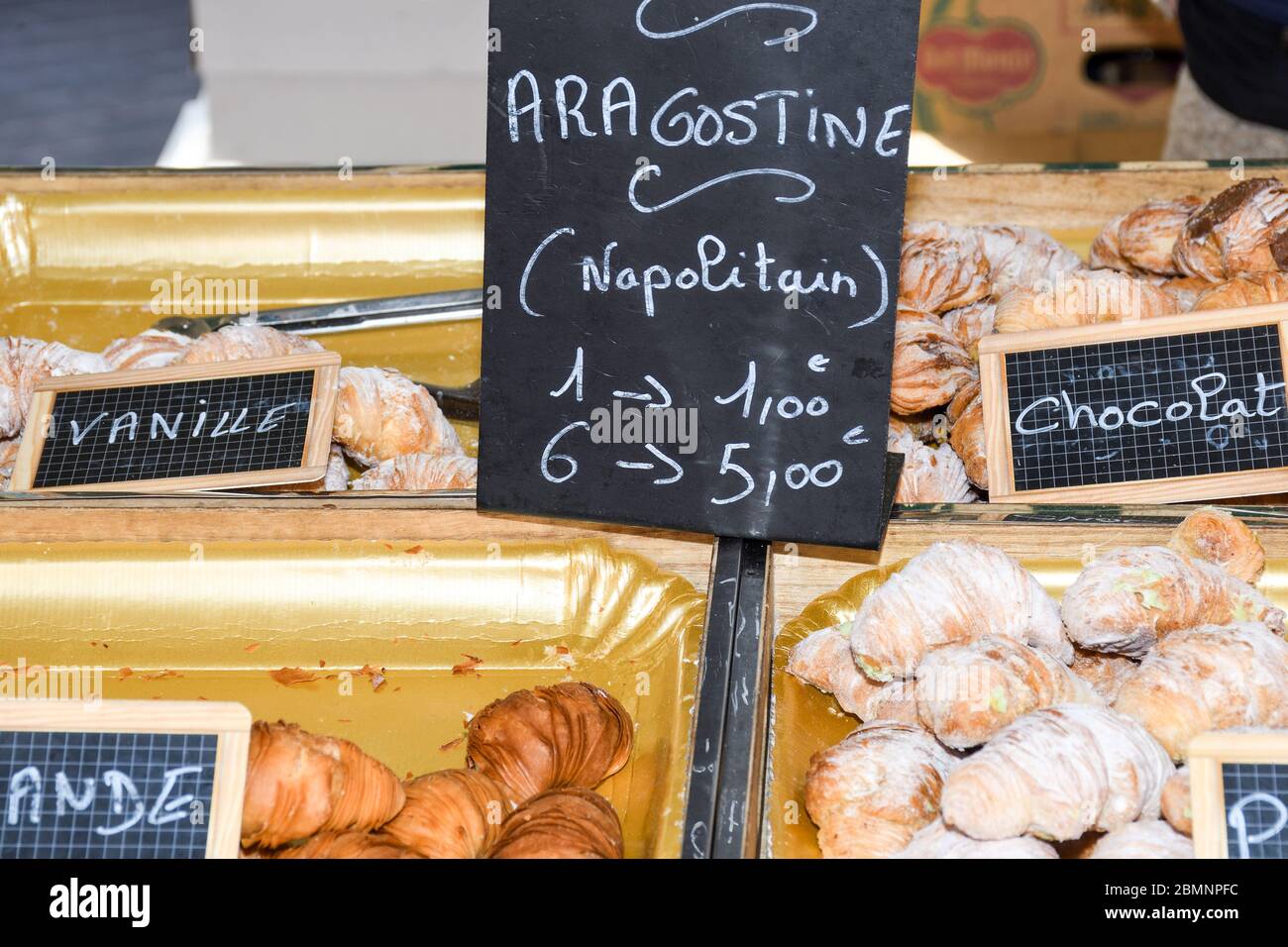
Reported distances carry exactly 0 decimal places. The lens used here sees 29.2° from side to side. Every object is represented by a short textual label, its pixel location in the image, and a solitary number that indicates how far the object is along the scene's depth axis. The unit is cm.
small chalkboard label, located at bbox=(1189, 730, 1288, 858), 80
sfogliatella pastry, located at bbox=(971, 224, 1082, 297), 107
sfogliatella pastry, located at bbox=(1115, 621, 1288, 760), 84
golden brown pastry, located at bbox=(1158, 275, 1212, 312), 103
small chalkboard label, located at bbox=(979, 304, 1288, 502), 95
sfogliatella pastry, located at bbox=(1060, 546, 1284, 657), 88
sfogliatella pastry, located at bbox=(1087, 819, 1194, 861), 81
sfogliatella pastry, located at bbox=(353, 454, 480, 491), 99
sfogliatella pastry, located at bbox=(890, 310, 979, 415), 100
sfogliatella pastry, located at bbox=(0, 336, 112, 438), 103
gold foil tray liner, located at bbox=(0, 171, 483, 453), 115
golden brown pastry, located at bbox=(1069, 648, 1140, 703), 90
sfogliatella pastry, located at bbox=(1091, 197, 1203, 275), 107
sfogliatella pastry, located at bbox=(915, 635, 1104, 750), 85
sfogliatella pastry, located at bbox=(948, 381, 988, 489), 98
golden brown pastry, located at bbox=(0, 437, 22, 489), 102
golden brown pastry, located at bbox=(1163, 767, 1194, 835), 81
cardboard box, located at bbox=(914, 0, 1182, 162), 214
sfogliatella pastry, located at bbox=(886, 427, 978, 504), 99
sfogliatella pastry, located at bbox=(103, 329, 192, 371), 104
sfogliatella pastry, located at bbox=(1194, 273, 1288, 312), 99
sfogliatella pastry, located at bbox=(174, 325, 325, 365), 103
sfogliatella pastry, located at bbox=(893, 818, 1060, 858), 81
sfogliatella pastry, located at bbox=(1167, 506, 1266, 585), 91
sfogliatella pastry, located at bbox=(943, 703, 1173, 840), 81
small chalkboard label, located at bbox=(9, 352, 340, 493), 98
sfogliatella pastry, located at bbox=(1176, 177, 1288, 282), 102
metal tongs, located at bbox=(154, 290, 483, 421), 109
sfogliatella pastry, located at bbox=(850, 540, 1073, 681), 88
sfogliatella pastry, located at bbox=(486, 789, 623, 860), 83
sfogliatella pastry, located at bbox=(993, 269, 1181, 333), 100
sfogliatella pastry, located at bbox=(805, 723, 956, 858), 84
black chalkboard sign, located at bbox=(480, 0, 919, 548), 85
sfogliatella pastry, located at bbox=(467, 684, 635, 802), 87
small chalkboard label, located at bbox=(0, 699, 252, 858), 81
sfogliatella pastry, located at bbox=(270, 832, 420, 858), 82
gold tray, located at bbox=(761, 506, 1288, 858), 92
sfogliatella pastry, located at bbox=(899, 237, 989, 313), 105
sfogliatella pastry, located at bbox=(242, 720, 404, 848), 83
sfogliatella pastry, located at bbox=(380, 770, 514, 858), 84
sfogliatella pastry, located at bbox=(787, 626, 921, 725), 89
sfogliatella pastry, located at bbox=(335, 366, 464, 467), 101
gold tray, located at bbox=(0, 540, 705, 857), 94
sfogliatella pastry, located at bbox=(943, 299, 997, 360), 105
